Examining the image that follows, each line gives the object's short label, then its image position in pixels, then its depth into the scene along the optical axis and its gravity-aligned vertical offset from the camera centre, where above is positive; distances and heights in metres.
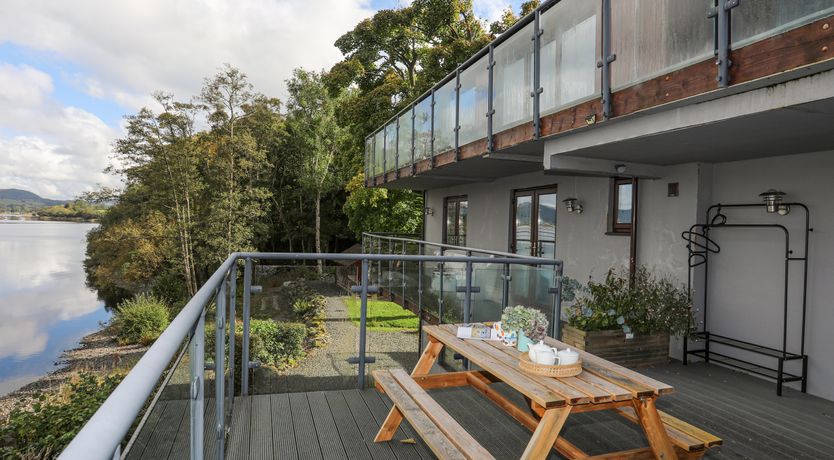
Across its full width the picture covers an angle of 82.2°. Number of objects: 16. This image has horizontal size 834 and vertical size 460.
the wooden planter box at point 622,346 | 5.39 -1.41
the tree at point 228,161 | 23.70 +2.85
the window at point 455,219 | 12.66 +0.03
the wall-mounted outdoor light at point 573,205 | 7.60 +0.27
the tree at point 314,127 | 26.30 +5.10
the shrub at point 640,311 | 5.47 -1.02
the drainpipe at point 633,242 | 6.55 -0.26
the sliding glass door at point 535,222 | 8.69 -0.02
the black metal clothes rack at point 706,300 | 4.79 -0.85
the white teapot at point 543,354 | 2.59 -0.73
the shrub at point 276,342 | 3.98 -1.09
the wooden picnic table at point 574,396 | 2.25 -0.84
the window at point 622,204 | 6.80 +0.27
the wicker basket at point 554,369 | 2.55 -0.80
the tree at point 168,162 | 22.62 +2.58
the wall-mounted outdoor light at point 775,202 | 4.96 +0.24
